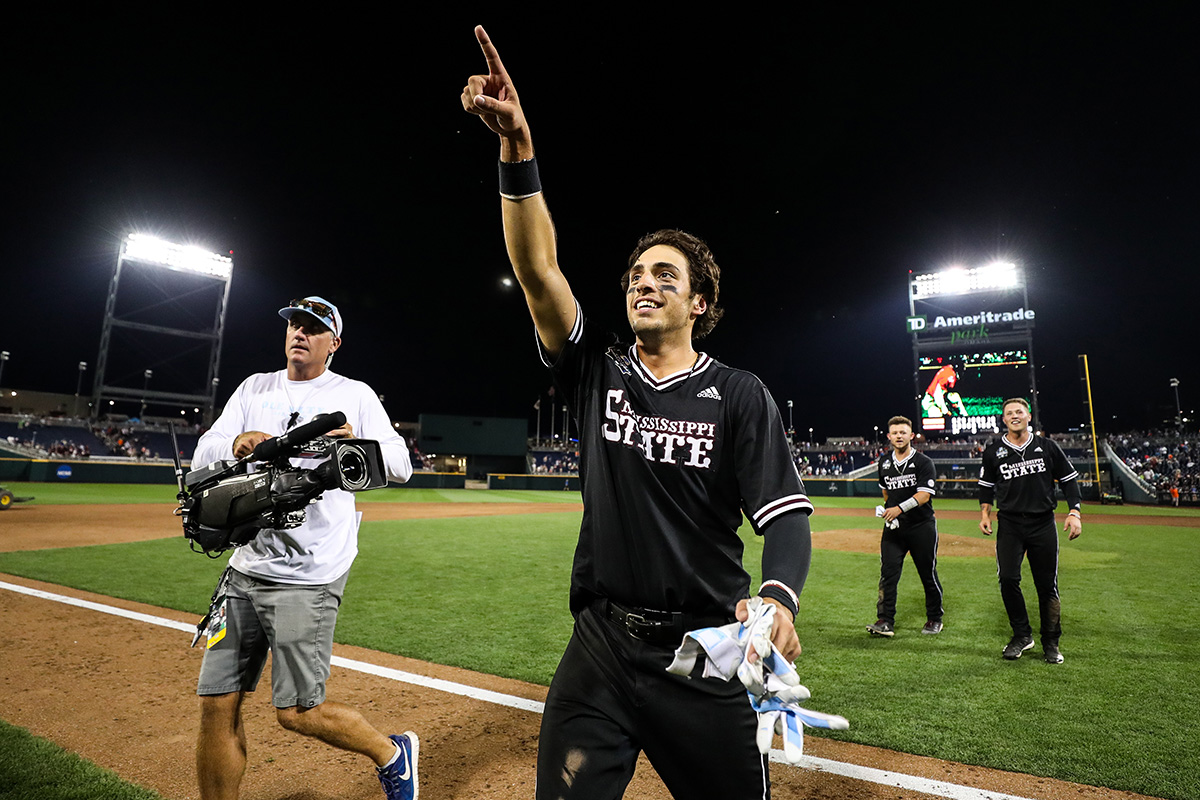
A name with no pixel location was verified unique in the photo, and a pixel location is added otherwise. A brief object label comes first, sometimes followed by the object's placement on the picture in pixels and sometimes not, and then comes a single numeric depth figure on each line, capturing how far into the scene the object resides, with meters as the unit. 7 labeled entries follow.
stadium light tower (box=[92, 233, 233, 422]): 48.56
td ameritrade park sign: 42.88
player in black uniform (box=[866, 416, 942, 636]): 6.71
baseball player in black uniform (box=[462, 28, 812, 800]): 1.72
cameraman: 2.61
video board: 41.34
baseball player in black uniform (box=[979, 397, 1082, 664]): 5.82
